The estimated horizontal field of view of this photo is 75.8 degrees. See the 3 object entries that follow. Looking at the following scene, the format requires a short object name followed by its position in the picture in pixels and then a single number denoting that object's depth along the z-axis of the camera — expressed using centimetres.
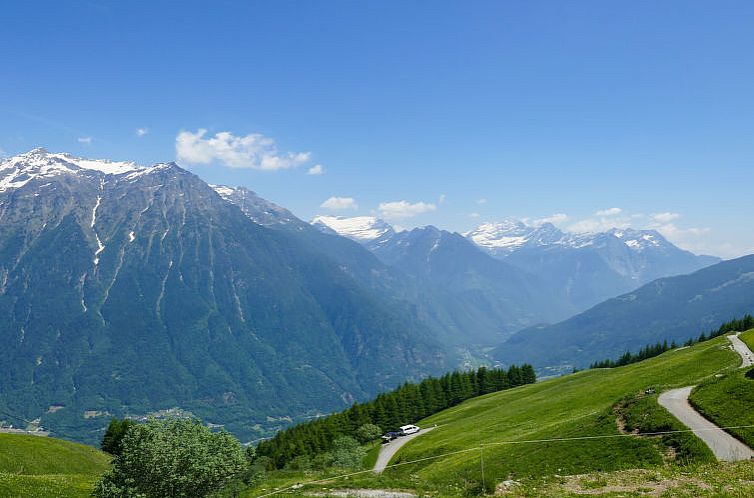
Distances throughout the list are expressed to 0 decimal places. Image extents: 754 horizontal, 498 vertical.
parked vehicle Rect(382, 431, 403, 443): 10329
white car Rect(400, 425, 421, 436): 10542
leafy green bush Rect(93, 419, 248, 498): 3088
